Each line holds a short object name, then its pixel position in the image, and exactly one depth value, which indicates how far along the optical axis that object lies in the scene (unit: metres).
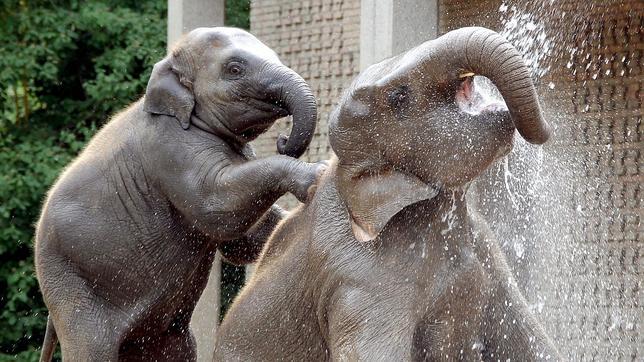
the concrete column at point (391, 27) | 16.67
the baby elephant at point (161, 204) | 8.37
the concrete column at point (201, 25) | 19.10
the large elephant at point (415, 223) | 6.96
